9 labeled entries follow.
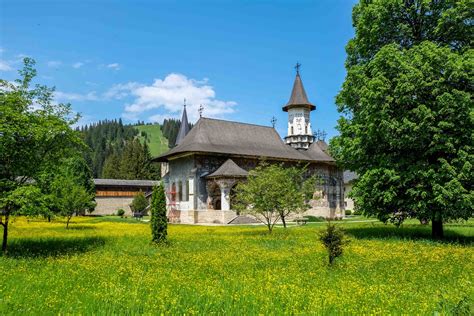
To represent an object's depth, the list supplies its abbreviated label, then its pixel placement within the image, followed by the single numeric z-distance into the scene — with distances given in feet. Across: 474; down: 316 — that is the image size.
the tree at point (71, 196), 92.58
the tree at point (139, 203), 181.16
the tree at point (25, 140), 42.70
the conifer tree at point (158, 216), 57.62
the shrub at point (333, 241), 36.09
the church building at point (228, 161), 120.26
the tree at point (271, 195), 72.33
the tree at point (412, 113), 54.90
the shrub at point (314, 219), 138.90
